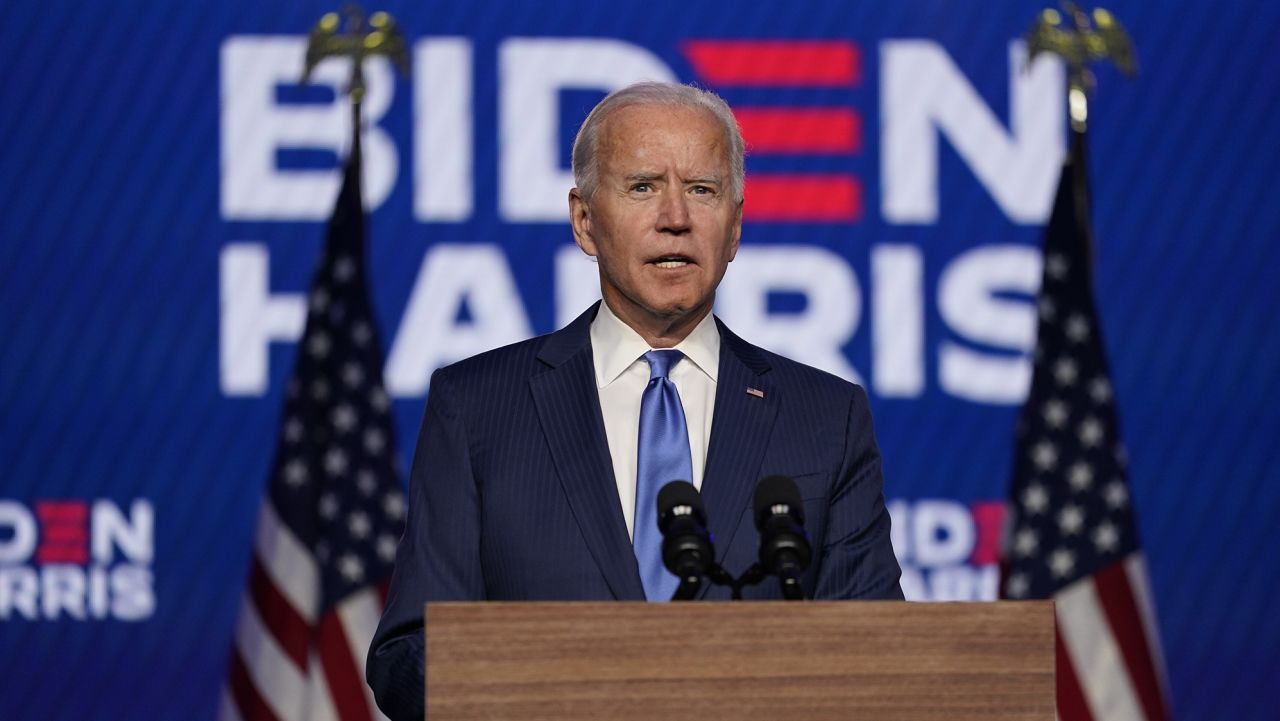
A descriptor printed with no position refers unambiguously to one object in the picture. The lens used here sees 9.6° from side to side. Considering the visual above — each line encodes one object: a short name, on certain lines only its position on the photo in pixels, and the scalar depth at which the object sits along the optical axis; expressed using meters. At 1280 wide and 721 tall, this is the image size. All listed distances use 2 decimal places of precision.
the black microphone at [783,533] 7.74
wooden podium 7.60
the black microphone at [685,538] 7.74
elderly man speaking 8.00
